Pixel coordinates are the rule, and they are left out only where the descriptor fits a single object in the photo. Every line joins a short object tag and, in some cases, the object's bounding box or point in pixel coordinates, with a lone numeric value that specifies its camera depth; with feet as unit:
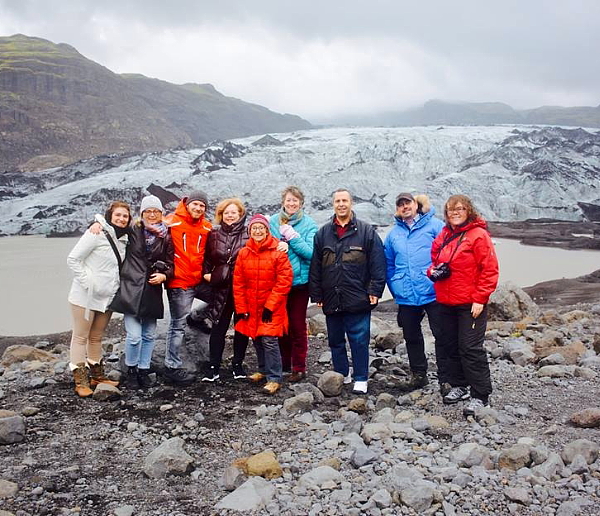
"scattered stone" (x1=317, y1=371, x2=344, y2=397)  12.87
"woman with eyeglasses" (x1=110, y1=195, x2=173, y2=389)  12.72
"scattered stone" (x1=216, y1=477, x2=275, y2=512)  7.92
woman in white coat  12.28
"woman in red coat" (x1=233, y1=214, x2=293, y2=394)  12.86
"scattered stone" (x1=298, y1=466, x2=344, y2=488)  8.50
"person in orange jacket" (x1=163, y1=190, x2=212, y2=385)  13.30
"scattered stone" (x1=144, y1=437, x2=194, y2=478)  9.02
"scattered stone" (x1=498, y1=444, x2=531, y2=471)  8.71
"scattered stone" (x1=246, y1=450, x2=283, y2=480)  8.89
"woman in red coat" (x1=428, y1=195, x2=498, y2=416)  11.11
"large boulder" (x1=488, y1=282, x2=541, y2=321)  23.25
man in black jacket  12.57
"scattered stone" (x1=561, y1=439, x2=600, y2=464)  8.79
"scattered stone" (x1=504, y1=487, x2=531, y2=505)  7.80
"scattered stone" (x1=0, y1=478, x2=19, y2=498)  8.28
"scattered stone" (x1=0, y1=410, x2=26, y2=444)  10.16
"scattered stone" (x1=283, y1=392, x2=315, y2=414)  11.89
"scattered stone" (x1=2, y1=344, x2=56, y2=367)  18.23
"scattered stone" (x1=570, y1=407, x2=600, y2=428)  10.20
